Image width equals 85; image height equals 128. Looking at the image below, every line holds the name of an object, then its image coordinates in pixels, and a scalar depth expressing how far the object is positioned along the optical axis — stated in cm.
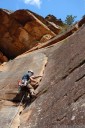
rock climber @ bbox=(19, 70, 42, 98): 1504
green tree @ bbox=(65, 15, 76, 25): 3019
